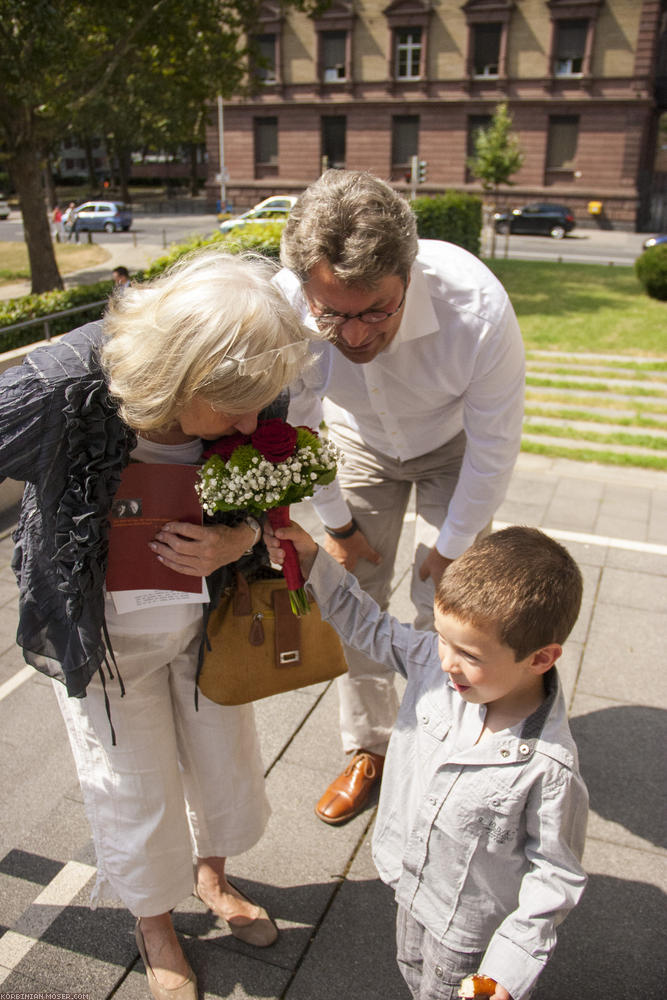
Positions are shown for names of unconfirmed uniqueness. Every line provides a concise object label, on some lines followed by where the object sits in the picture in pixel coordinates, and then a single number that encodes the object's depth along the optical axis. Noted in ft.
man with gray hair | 6.81
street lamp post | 132.57
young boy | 5.60
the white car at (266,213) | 90.07
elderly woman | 5.61
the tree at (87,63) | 38.83
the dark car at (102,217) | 119.85
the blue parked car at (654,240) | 90.53
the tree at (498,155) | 101.71
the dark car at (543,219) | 108.27
